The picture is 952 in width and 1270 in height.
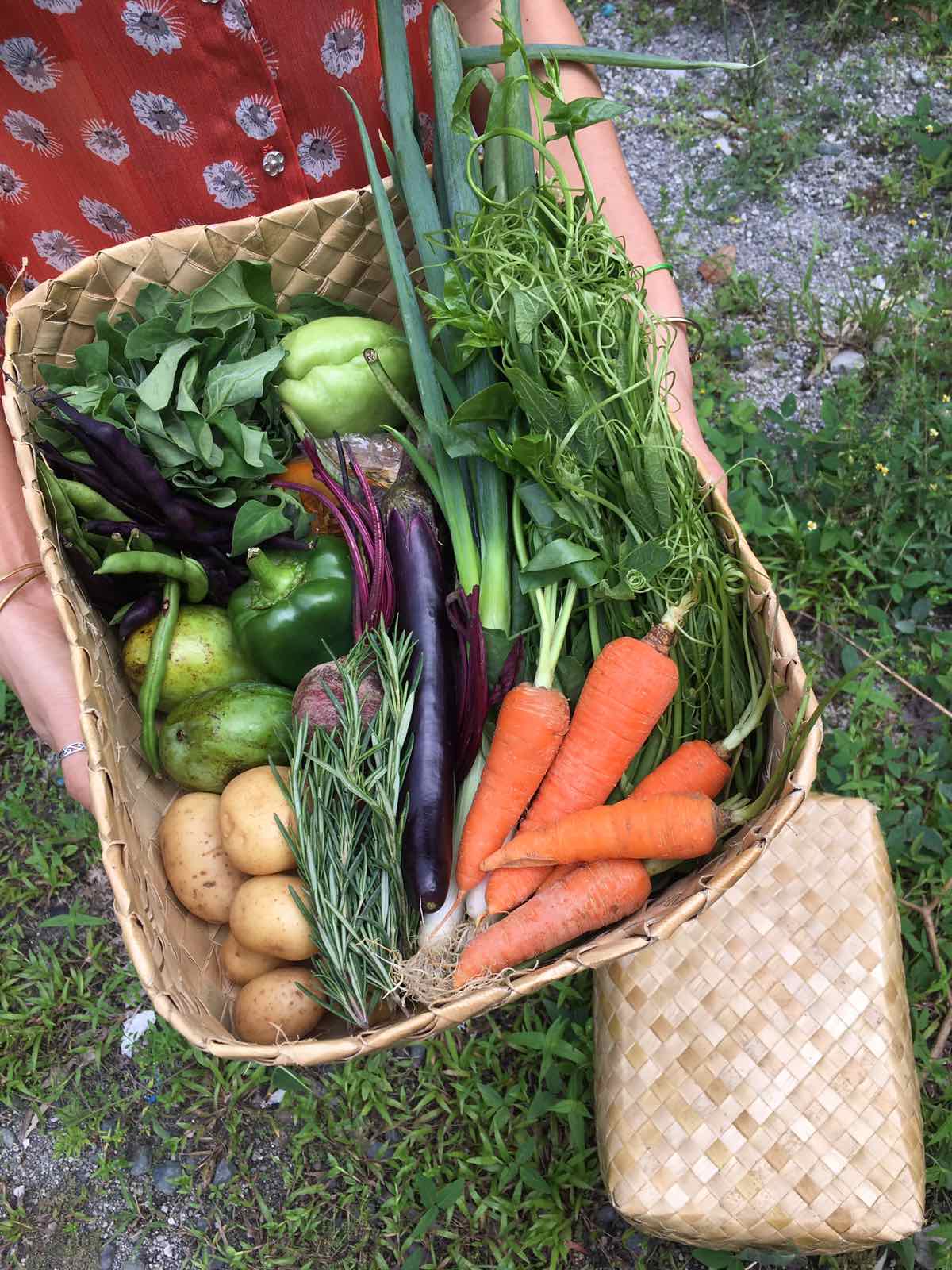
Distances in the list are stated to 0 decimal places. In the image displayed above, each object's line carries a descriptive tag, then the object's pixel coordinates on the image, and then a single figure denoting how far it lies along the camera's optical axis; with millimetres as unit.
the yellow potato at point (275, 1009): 520
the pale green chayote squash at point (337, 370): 620
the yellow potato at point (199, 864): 554
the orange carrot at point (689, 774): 531
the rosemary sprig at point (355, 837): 504
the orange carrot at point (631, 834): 503
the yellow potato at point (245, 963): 548
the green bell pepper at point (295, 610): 588
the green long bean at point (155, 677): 580
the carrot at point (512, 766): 535
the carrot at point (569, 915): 519
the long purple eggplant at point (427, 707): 523
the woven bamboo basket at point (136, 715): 471
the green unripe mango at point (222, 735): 566
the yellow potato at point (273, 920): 517
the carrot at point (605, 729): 524
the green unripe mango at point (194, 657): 597
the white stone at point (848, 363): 1000
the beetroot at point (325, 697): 550
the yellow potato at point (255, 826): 530
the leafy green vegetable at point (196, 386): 582
